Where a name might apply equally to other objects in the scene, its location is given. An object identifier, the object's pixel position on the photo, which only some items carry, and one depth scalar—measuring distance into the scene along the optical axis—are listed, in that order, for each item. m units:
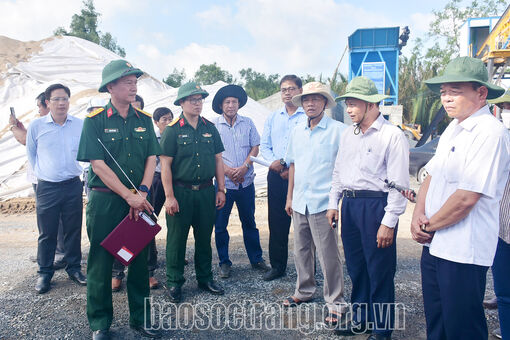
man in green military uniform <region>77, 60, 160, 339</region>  2.70
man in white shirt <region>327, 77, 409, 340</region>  2.52
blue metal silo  14.13
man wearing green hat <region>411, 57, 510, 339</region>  1.85
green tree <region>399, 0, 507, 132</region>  18.22
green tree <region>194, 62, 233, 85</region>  38.50
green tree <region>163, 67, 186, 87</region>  36.12
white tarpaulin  10.12
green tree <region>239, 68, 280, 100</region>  46.99
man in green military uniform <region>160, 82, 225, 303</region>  3.42
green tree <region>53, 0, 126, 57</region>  30.41
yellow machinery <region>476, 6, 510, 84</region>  9.41
